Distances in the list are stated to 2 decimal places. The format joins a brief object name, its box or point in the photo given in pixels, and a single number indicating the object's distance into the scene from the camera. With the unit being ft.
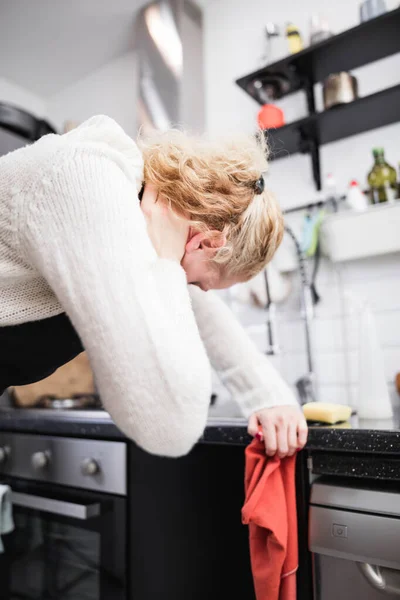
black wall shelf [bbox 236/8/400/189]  4.99
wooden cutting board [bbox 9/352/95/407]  5.41
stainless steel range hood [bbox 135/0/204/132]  6.62
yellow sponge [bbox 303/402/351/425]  2.92
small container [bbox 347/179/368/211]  5.00
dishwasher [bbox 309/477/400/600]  2.47
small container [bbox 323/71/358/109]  5.09
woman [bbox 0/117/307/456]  1.78
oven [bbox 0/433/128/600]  3.51
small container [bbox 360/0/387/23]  5.10
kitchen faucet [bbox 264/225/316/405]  5.06
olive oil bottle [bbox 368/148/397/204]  4.90
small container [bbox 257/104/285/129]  5.52
